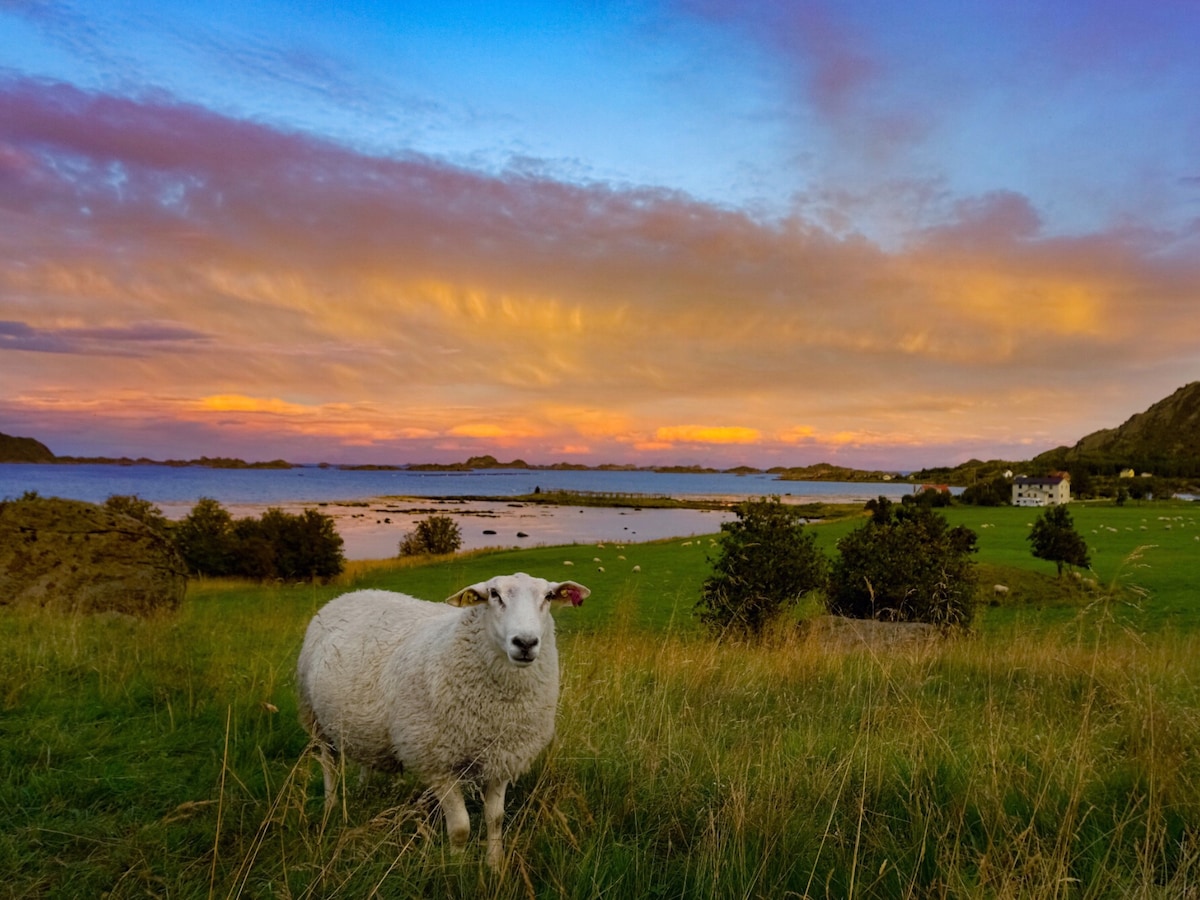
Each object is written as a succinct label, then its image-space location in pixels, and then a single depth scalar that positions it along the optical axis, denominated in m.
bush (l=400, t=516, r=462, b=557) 37.19
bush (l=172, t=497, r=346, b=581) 27.77
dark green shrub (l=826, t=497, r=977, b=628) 11.71
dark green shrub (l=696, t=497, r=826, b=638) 11.48
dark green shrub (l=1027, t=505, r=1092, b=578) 18.36
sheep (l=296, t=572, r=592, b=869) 3.89
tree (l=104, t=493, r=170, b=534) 26.42
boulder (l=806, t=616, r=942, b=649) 9.47
